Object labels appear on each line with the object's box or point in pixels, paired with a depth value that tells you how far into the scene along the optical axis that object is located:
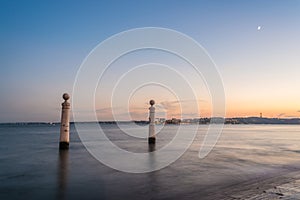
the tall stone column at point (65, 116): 12.45
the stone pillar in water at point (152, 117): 16.44
